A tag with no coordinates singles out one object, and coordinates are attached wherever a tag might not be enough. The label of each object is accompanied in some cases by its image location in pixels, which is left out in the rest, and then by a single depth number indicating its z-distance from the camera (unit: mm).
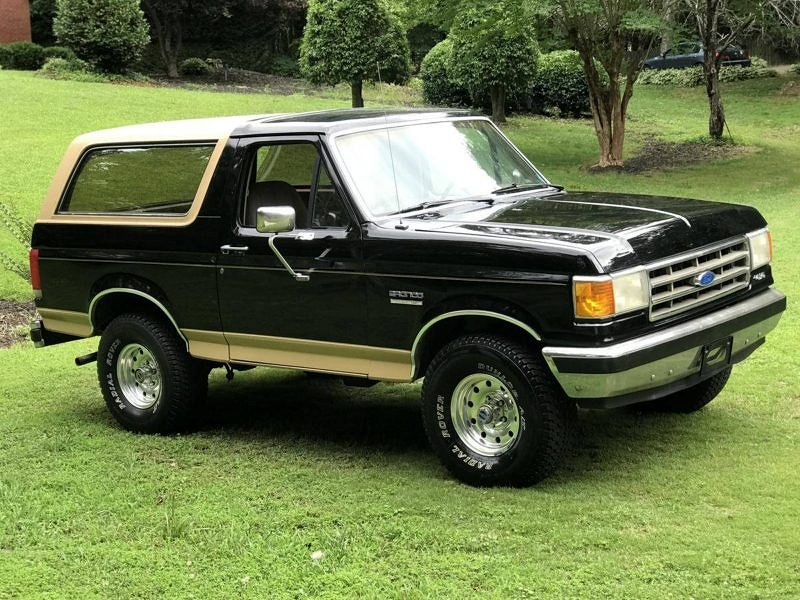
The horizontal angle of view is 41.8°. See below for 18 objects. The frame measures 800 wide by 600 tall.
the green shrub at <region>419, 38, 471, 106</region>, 29125
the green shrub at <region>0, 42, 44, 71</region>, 32031
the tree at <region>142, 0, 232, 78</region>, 41562
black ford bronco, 5398
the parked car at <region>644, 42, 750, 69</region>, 39969
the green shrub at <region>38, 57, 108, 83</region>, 29578
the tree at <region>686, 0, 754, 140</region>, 23359
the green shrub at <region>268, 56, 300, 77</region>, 46656
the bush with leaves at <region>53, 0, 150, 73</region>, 30484
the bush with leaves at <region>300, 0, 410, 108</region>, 24719
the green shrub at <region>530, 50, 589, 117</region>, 29609
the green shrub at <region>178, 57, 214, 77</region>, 39906
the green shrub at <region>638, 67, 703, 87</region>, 38156
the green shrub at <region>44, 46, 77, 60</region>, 30906
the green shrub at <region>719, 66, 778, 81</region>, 38062
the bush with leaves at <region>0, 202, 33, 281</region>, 11505
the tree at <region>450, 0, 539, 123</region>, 25156
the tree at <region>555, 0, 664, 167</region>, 18656
